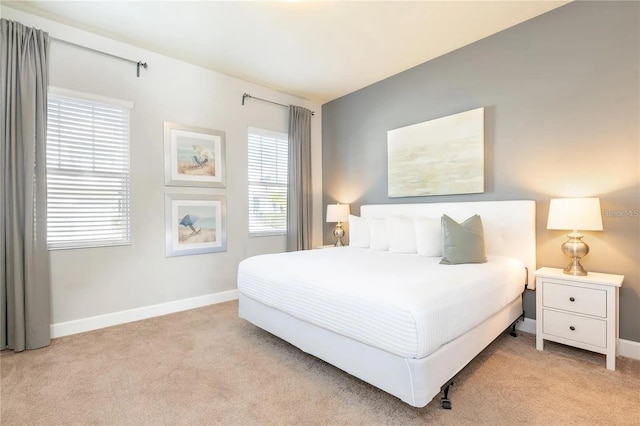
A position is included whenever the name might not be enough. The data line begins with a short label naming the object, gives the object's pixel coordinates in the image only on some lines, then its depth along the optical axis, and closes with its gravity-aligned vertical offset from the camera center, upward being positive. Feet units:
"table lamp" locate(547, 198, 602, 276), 7.25 -0.27
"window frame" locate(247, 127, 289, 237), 13.46 +1.74
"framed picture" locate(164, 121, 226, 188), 11.16 +2.11
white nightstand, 6.89 -2.42
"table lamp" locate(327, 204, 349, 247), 14.01 -0.12
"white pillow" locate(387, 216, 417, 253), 10.24 -0.84
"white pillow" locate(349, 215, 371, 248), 11.76 -0.85
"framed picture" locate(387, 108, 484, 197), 10.19 +1.97
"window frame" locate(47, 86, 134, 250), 8.99 +1.20
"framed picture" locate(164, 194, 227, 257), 11.21 -0.50
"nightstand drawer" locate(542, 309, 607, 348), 7.02 -2.84
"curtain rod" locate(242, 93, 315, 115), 13.15 +5.01
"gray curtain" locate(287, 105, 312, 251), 14.56 +1.41
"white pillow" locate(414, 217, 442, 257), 9.32 -0.82
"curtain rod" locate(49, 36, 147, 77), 9.07 +5.07
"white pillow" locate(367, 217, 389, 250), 11.09 -0.89
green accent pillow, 7.88 -0.89
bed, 5.07 -1.87
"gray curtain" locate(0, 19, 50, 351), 8.01 +0.58
